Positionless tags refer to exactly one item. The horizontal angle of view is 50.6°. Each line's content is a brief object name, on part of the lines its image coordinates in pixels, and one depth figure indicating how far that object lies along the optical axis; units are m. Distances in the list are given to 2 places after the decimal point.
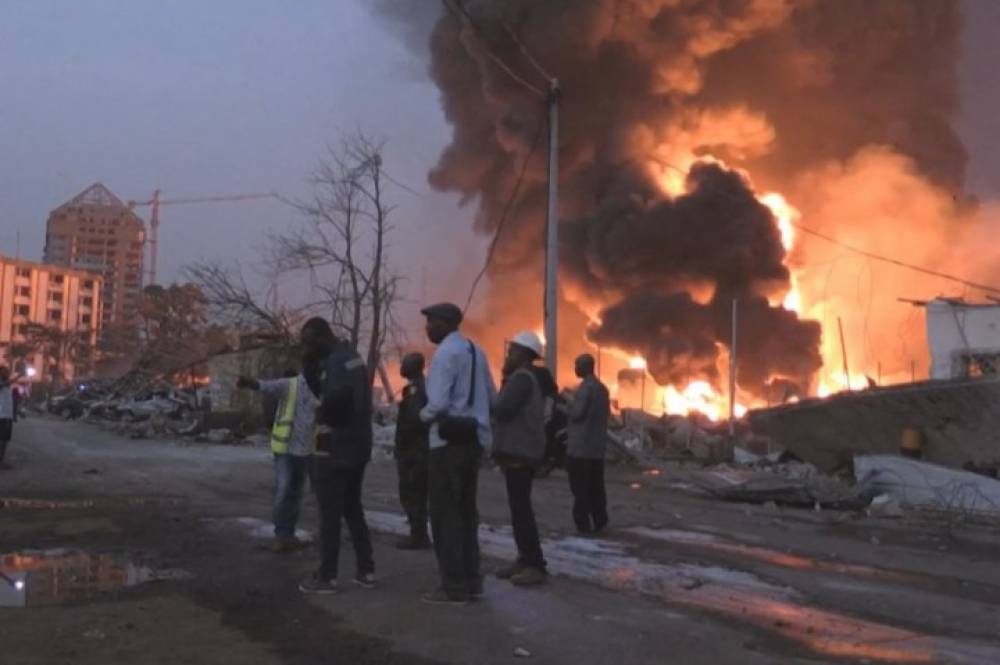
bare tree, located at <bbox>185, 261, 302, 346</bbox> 24.81
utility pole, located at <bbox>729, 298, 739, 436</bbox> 20.44
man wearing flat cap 5.65
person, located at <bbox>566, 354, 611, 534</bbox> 8.68
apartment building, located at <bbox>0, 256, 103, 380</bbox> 112.25
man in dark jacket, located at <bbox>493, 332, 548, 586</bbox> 6.36
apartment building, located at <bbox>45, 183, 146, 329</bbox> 134.12
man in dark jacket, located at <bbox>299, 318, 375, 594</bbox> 5.92
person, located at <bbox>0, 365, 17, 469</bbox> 14.52
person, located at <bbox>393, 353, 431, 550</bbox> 7.66
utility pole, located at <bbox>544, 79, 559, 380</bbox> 17.16
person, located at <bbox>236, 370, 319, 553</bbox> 7.63
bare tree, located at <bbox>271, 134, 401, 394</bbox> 25.27
